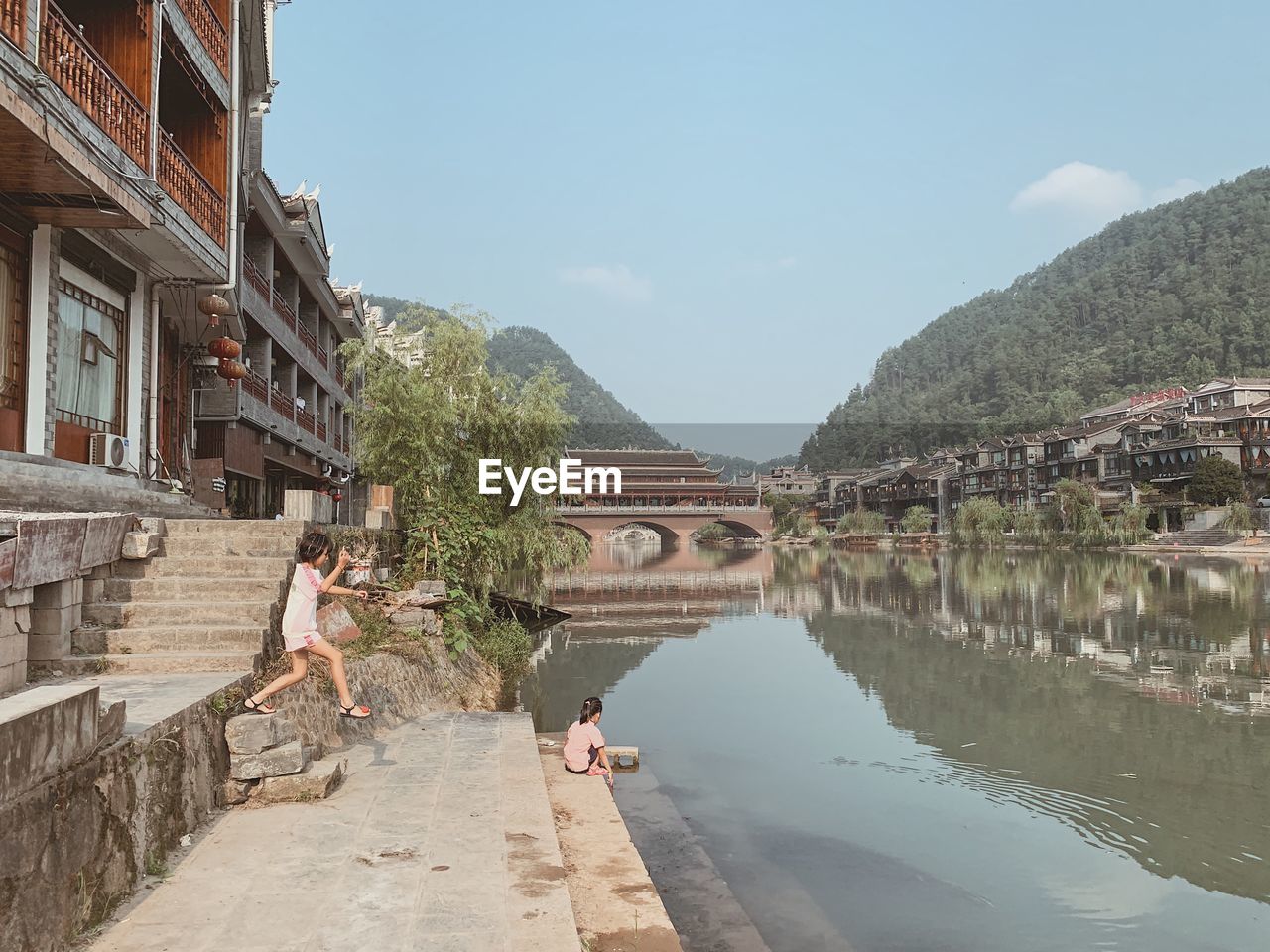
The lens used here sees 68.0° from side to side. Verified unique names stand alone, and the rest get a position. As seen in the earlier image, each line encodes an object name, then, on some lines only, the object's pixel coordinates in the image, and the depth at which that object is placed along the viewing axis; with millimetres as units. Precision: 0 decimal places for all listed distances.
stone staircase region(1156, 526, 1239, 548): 53625
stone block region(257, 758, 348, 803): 5516
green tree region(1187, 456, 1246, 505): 57528
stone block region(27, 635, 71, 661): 6199
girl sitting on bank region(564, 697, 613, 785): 8188
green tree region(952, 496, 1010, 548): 66875
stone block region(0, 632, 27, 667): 5480
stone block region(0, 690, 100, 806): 3318
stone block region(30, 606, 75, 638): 6227
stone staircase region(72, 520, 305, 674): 6566
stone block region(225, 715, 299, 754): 5523
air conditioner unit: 10672
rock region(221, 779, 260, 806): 5414
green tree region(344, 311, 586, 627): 14633
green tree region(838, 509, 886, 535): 90875
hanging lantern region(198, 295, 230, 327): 12359
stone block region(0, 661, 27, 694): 5480
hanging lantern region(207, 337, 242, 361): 13352
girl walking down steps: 6152
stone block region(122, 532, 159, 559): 7434
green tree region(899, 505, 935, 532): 86625
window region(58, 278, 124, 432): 10141
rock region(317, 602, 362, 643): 8477
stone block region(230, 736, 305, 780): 5504
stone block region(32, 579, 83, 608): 6227
